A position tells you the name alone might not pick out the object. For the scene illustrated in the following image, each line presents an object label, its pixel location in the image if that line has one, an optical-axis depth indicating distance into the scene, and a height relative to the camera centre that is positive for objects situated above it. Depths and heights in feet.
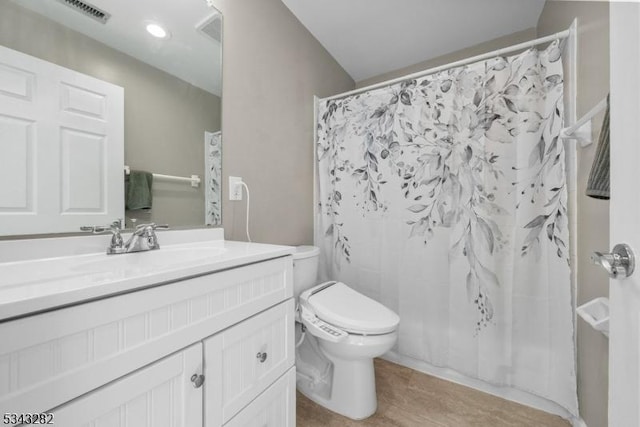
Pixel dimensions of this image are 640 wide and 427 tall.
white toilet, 4.02 -1.93
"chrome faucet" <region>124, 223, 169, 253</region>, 3.14 -0.33
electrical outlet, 4.47 +0.41
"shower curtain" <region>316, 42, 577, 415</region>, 4.31 -0.08
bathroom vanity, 1.47 -0.90
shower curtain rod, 4.12 +2.70
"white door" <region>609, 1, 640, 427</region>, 1.40 +0.06
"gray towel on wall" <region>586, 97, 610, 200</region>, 2.17 +0.34
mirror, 2.78 +1.75
